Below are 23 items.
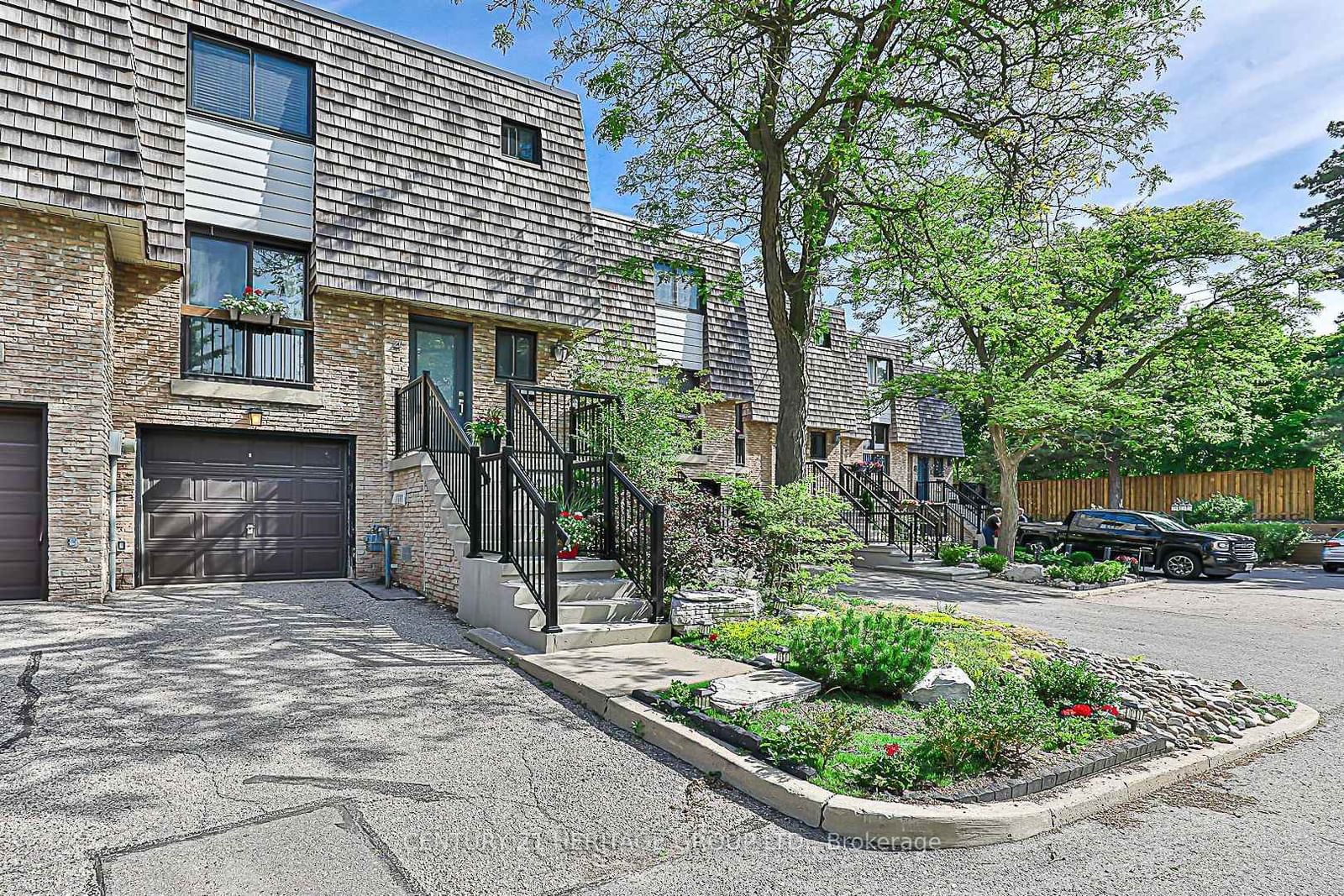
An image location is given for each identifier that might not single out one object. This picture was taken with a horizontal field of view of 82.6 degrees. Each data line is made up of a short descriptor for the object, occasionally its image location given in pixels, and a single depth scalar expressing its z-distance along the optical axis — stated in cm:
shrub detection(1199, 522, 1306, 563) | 2033
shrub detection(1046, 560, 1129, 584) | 1436
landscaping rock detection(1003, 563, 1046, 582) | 1502
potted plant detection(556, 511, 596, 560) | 837
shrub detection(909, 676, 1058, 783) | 398
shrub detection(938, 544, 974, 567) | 1645
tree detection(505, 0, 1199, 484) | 900
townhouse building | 837
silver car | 1841
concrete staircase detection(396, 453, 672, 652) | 696
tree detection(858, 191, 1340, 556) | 1516
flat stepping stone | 495
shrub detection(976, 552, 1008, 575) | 1594
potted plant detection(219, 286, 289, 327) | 1016
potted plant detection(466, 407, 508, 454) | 1009
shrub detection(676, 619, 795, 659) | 653
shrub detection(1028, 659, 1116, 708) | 508
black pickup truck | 1622
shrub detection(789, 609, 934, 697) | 530
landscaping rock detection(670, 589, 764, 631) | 734
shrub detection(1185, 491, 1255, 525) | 2286
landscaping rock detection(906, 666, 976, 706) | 521
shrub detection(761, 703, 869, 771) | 413
